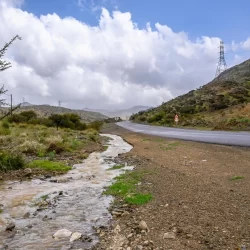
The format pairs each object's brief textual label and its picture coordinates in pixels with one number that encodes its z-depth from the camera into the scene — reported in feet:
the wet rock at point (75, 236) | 17.18
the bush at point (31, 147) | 53.25
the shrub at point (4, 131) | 78.43
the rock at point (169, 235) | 16.11
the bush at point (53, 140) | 61.35
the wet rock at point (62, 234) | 17.63
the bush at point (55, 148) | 56.11
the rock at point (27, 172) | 36.60
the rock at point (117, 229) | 17.94
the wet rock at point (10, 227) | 18.82
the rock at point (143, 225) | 17.70
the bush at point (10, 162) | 38.45
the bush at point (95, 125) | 158.52
